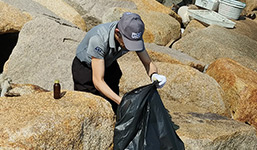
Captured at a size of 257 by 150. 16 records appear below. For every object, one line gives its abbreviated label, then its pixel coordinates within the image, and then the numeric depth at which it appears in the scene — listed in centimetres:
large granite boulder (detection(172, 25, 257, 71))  717
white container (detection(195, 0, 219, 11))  1118
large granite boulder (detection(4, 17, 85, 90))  512
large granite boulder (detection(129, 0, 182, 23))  952
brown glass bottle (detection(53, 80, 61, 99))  297
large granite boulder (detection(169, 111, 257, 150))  362
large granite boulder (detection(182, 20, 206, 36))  958
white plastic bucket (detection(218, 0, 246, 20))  1096
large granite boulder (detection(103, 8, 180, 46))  775
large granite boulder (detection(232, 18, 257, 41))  974
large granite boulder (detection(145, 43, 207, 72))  598
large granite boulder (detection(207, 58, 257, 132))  534
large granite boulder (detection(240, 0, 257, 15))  1480
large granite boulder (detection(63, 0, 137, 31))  843
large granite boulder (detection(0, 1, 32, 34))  591
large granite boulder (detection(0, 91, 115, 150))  257
